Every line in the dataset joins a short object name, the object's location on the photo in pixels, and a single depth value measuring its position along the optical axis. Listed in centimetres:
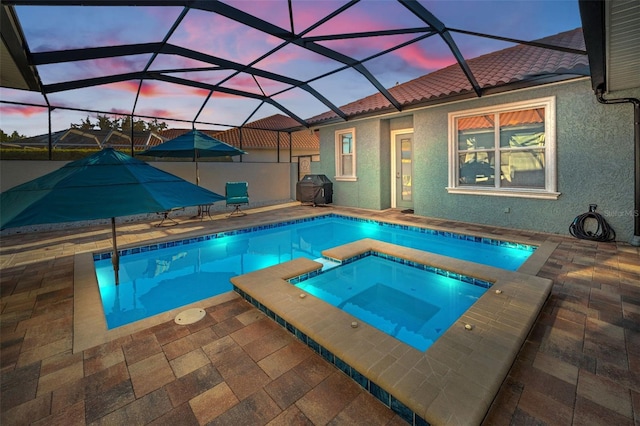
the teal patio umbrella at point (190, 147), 823
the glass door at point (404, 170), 1026
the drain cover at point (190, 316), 316
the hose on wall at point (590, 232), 589
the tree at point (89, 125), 997
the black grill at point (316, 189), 1134
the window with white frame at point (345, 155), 1125
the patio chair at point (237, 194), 1001
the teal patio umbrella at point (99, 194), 290
